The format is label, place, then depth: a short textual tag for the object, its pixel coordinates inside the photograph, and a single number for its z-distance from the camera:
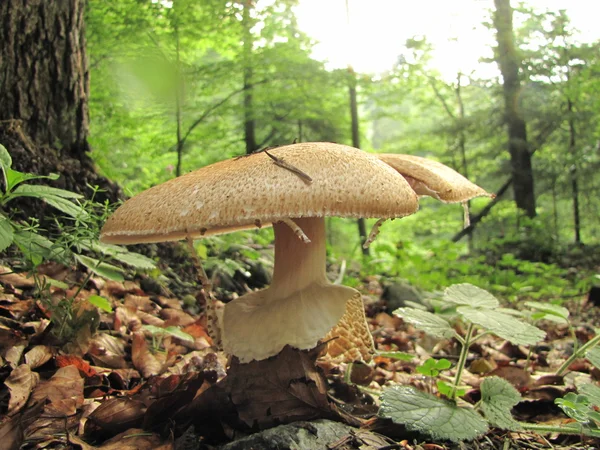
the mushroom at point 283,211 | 0.16
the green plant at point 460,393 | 0.19
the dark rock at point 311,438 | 0.17
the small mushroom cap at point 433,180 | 0.21
